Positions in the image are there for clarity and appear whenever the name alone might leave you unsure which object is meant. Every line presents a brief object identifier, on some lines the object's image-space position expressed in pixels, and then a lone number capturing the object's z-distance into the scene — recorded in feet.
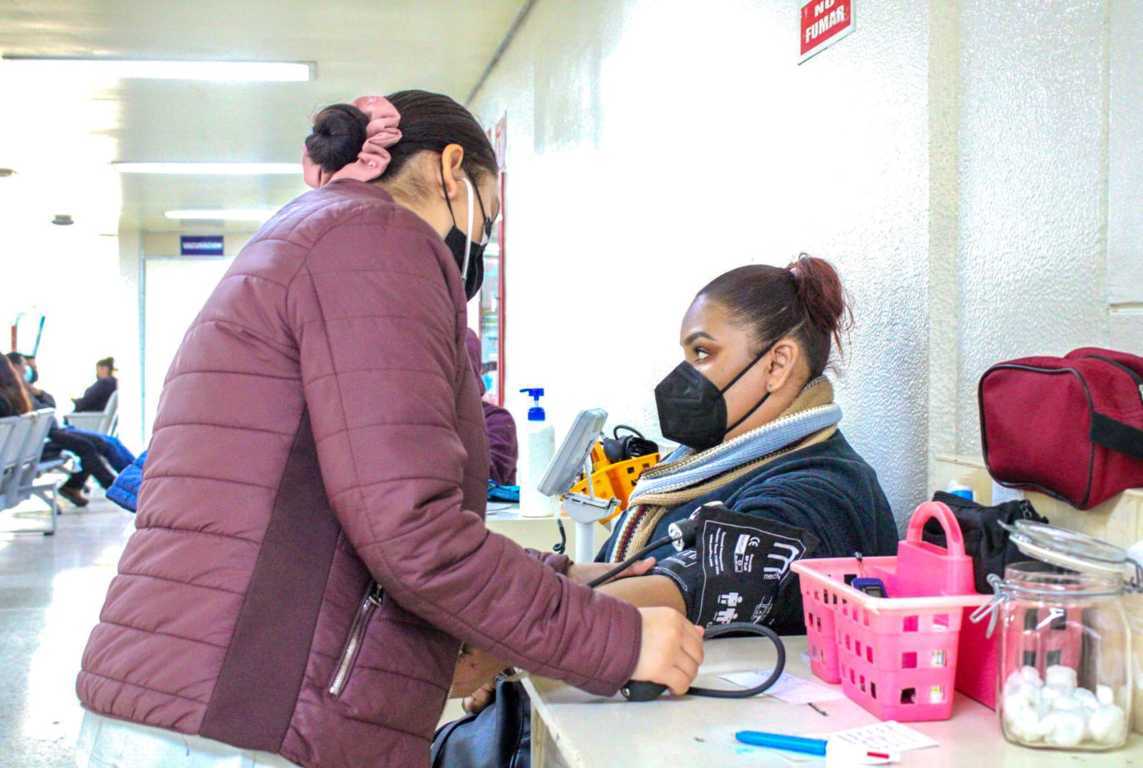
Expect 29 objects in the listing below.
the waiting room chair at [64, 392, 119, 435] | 37.06
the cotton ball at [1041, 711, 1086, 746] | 3.51
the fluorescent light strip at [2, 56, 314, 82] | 19.60
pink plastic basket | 3.83
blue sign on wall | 46.67
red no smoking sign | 6.86
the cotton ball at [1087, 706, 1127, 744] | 3.49
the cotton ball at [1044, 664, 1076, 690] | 3.58
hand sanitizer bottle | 9.91
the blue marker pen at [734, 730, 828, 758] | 3.55
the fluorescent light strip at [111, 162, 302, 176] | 29.99
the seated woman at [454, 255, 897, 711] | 5.80
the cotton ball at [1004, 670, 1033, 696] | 3.62
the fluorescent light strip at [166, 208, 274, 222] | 40.01
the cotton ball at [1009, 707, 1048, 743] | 3.54
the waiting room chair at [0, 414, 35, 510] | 23.25
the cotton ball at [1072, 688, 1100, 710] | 3.53
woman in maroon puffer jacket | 3.65
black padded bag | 3.97
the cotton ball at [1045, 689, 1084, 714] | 3.54
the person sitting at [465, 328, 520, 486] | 12.28
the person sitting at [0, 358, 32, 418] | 24.54
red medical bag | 4.09
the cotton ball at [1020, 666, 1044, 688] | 3.60
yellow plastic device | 8.40
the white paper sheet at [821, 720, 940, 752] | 3.56
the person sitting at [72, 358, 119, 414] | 38.63
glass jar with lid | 3.51
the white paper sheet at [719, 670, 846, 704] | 4.16
